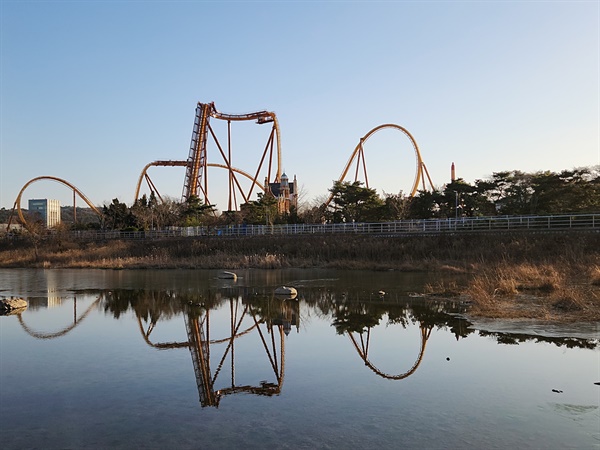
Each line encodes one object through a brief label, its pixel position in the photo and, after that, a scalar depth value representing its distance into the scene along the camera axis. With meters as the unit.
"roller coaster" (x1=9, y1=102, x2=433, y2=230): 48.98
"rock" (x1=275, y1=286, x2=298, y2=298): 17.77
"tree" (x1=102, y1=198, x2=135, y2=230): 57.41
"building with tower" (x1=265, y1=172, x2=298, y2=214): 59.16
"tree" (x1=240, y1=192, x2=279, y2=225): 45.50
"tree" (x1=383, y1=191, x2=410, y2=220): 43.44
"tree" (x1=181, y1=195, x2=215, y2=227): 49.38
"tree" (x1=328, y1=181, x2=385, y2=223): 44.72
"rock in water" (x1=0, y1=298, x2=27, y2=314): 15.71
